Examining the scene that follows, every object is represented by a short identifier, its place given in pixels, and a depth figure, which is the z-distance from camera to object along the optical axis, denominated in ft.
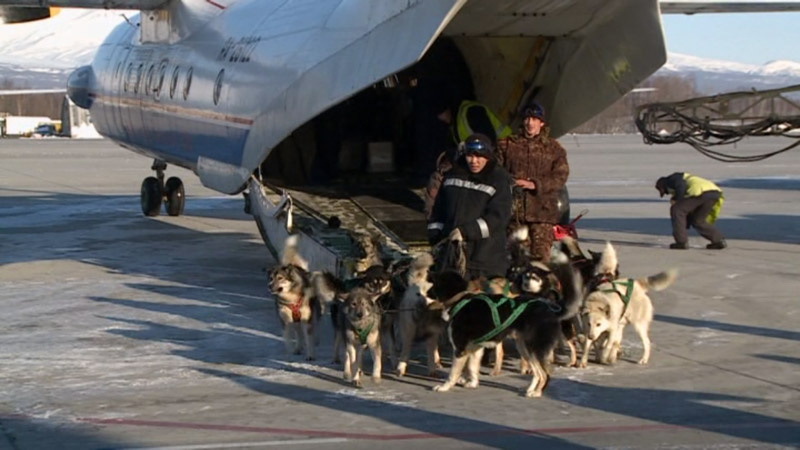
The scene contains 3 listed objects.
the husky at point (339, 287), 30.81
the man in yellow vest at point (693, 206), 58.54
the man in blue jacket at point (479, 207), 33.43
